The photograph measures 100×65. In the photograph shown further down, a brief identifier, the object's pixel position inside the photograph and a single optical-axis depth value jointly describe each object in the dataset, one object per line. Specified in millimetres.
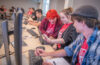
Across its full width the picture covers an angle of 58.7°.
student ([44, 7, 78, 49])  1123
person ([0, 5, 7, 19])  7420
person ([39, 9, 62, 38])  1627
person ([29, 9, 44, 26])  3185
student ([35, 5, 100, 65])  686
